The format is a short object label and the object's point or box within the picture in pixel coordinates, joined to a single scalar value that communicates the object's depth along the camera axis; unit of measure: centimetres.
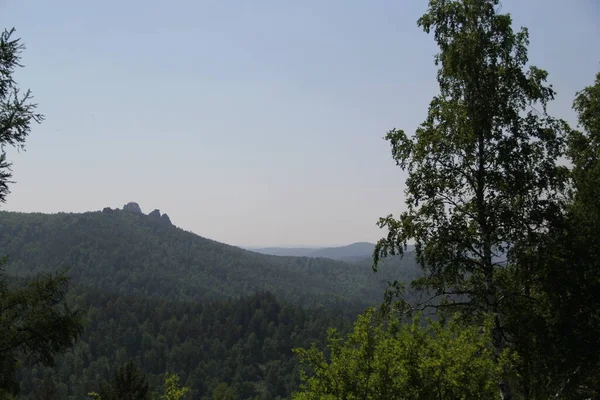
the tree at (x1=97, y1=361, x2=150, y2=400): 3481
